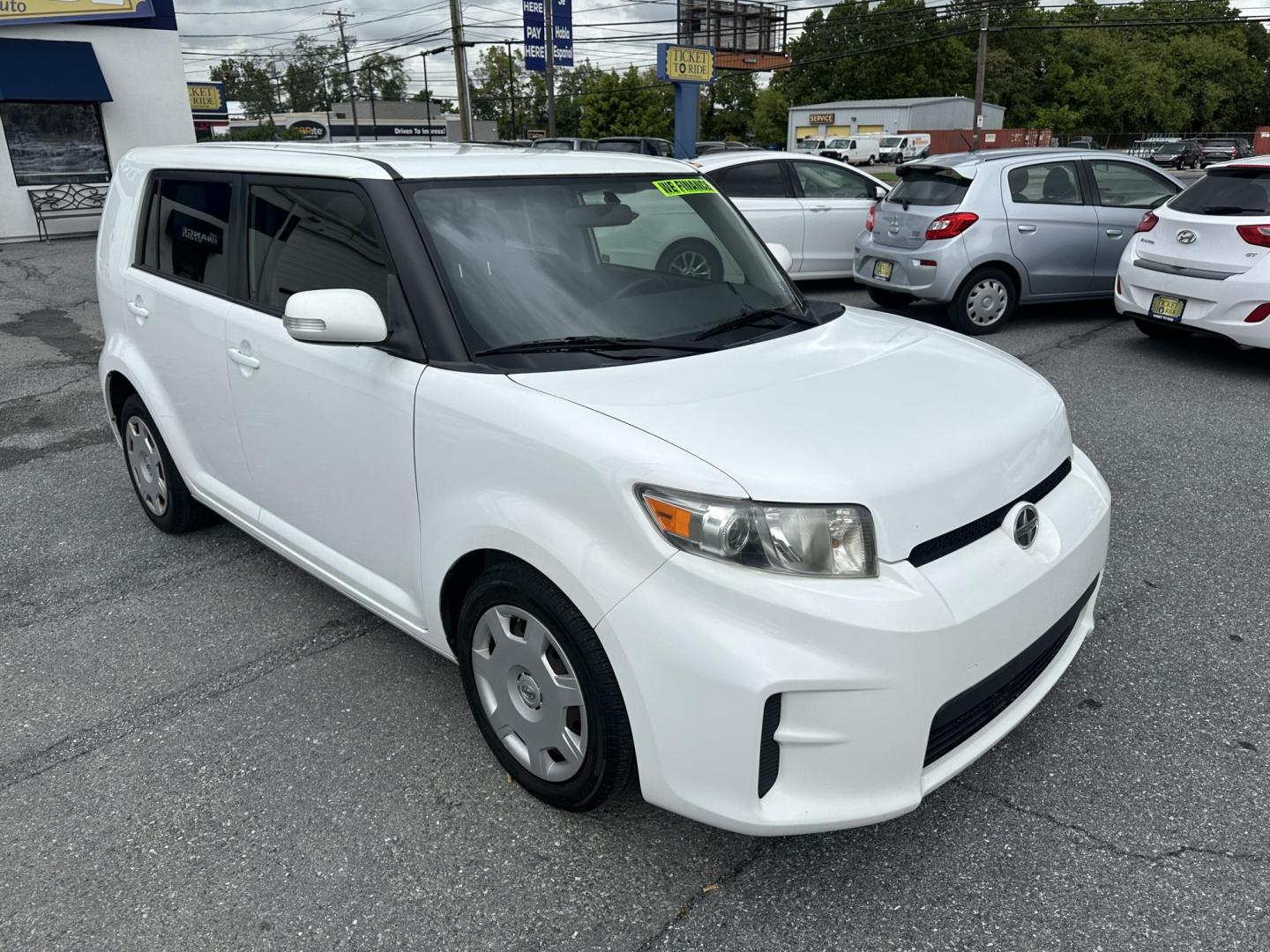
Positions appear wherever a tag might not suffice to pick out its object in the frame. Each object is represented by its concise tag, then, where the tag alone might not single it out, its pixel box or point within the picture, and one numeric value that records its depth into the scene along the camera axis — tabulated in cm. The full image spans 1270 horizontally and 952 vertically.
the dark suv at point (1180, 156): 4906
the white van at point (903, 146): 6638
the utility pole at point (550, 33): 2809
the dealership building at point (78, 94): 1745
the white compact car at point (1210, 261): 663
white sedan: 1015
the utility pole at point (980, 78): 4262
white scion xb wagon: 205
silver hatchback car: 836
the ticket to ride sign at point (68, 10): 1733
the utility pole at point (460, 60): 3400
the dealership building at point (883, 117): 7706
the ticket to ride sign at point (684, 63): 2417
